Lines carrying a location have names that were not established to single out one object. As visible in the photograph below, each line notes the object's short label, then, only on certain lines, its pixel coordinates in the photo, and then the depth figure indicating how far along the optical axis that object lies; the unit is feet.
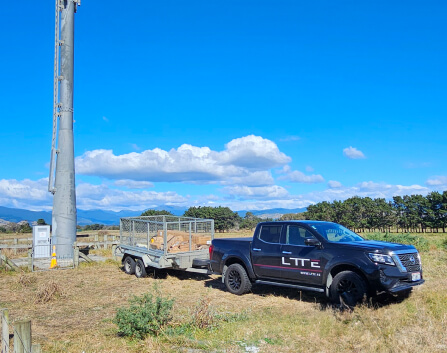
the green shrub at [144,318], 22.06
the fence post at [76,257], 56.85
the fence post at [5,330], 16.53
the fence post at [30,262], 52.60
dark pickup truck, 28.02
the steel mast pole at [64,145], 65.82
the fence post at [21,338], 15.11
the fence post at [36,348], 14.33
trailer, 43.16
